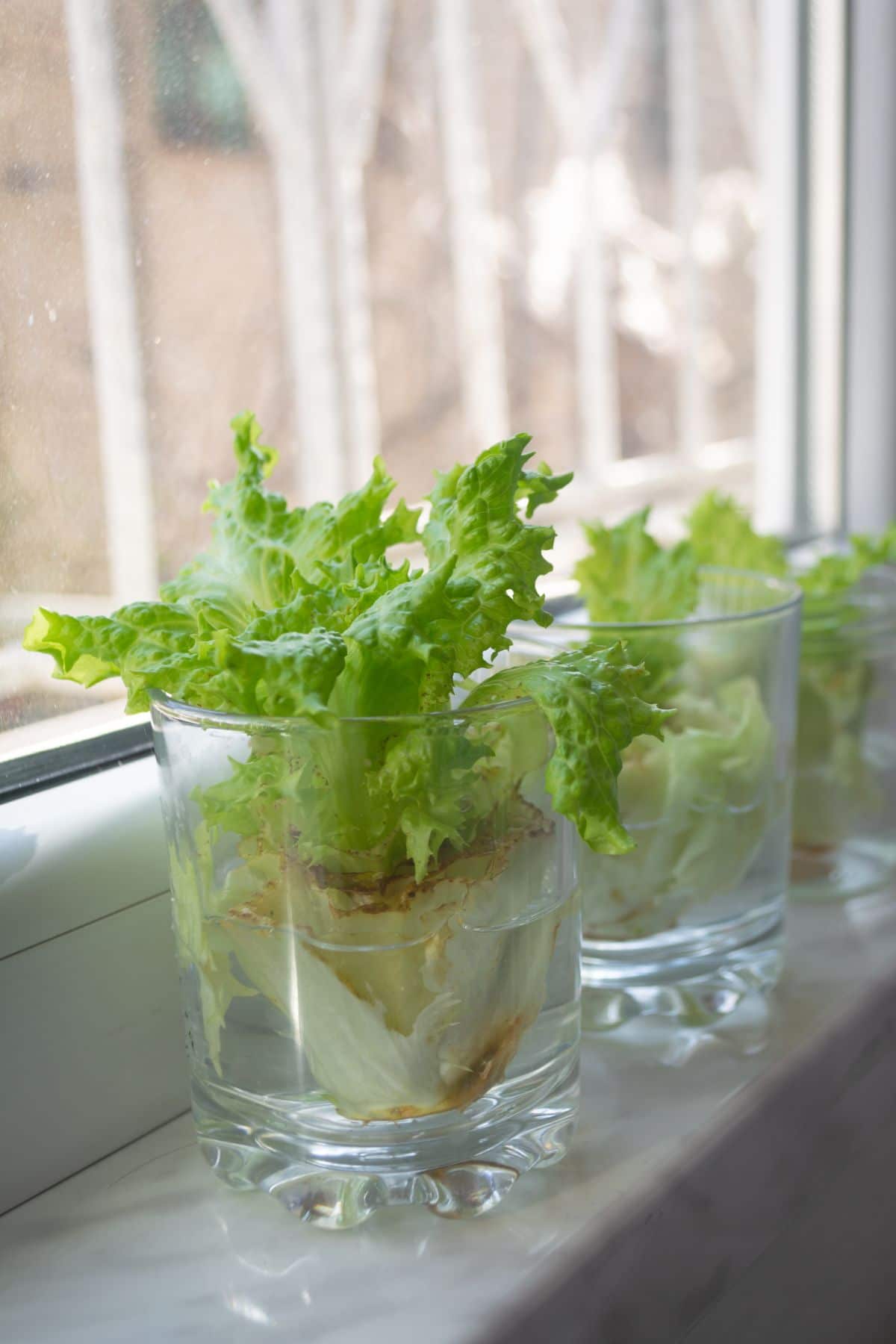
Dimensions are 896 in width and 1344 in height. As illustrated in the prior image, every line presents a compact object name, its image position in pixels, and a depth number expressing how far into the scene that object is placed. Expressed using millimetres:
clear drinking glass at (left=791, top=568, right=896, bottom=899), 672
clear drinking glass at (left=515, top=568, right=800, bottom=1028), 536
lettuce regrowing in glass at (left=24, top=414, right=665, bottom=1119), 375
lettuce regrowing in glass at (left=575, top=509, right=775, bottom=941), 534
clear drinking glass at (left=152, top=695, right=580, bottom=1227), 385
